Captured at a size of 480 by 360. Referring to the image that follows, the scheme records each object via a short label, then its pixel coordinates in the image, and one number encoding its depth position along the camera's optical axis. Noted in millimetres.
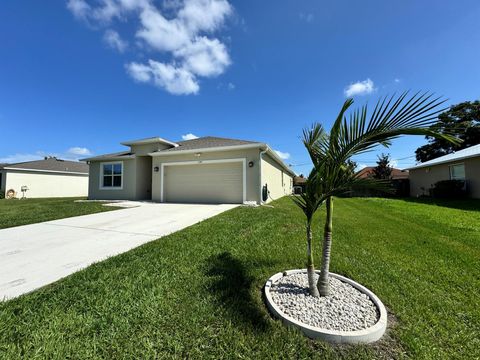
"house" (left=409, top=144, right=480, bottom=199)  13078
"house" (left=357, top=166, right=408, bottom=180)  33528
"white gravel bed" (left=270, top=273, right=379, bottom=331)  1978
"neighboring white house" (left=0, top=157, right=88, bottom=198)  19891
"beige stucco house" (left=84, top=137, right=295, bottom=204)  10930
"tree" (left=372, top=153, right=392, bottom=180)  25250
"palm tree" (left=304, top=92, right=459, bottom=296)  1749
